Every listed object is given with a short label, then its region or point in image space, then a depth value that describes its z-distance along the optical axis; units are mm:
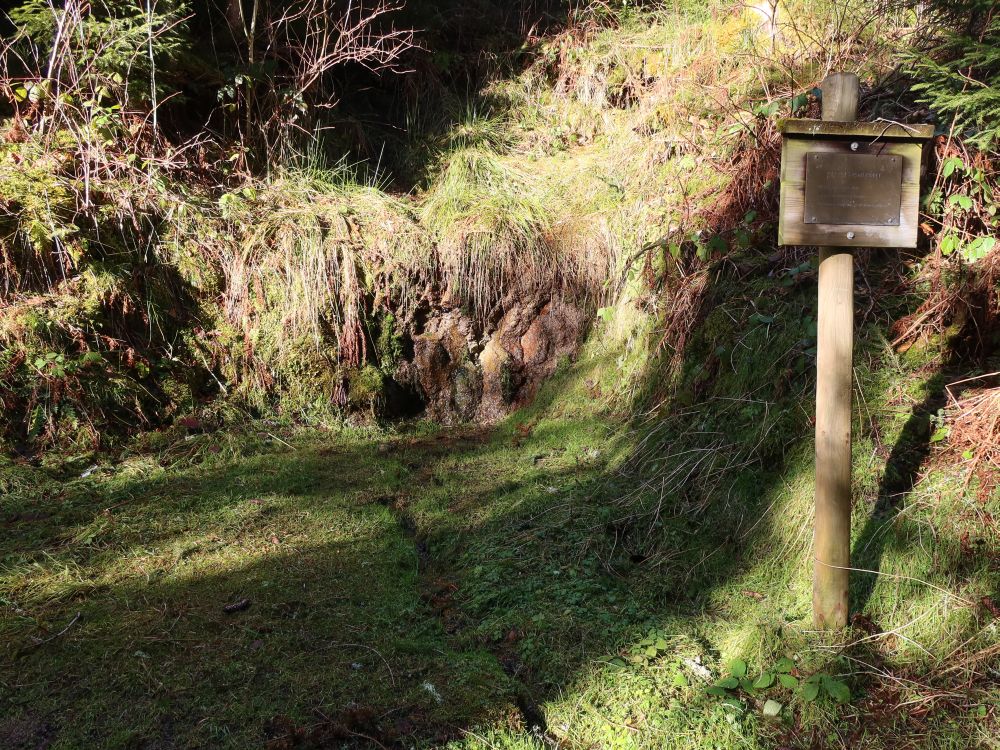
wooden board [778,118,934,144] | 2580
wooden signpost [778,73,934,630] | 2625
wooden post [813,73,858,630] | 2699
